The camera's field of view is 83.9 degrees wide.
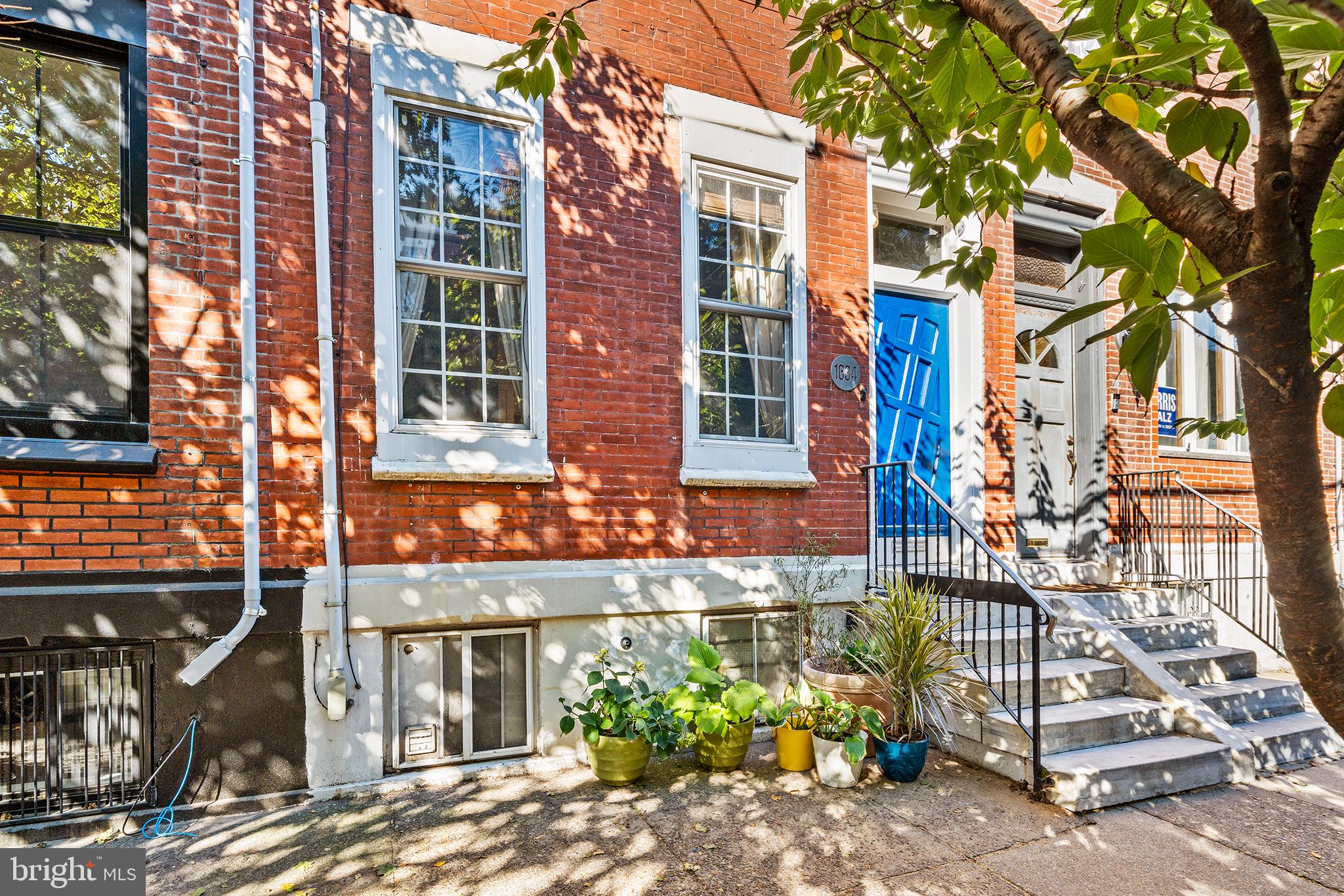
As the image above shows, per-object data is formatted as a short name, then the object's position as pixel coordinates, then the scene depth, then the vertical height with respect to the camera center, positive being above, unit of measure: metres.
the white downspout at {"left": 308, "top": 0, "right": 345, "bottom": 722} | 4.21 +0.34
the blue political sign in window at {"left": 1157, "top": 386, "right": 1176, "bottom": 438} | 7.84 +0.39
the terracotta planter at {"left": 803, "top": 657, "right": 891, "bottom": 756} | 4.60 -1.48
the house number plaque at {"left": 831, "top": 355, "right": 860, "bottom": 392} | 5.80 +0.61
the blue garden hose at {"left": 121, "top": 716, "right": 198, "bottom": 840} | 3.76 -1.86
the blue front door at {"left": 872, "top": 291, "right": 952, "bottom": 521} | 6.35 +0.57
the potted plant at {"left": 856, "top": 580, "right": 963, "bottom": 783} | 4.41 -1.34
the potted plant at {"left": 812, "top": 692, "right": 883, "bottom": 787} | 4.32 -1.67
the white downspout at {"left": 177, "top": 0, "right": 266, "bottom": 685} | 4.07 +0.81
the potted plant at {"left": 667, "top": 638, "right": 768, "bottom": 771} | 4.37 -1.50
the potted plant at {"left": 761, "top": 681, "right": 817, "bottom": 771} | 4.55 -1.72
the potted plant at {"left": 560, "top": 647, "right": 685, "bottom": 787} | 4.28 -1.60
